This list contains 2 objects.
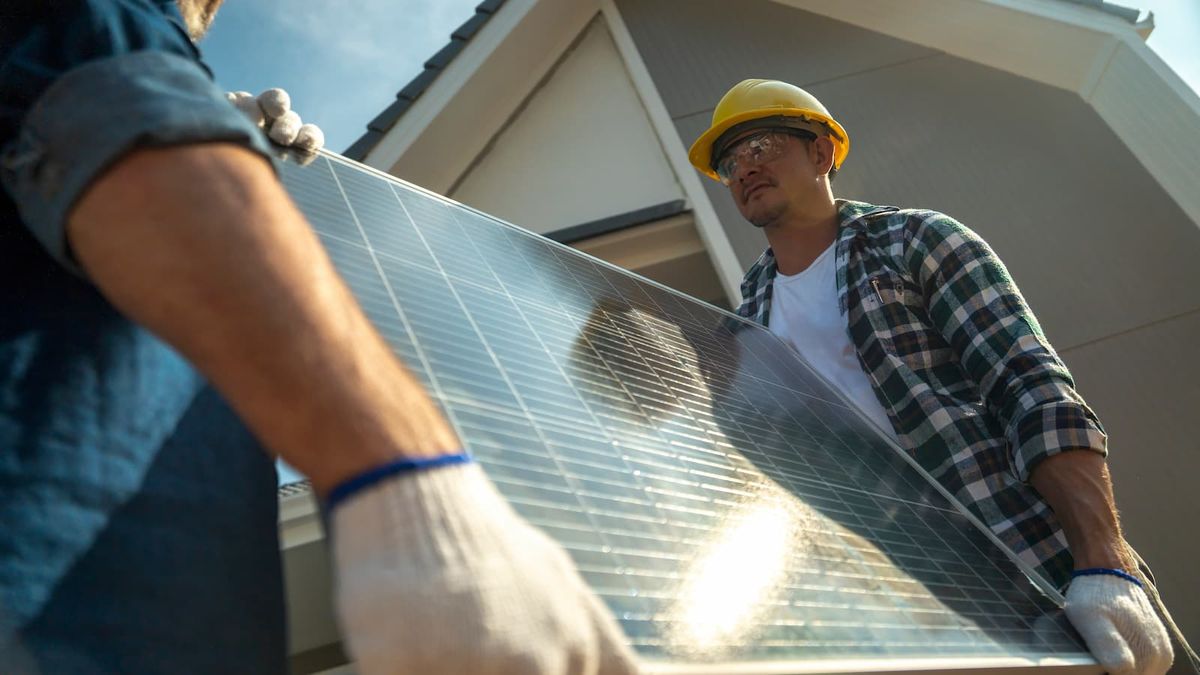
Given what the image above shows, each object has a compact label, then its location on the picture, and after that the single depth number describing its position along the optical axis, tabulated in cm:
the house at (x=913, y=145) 409
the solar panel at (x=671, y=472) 94
